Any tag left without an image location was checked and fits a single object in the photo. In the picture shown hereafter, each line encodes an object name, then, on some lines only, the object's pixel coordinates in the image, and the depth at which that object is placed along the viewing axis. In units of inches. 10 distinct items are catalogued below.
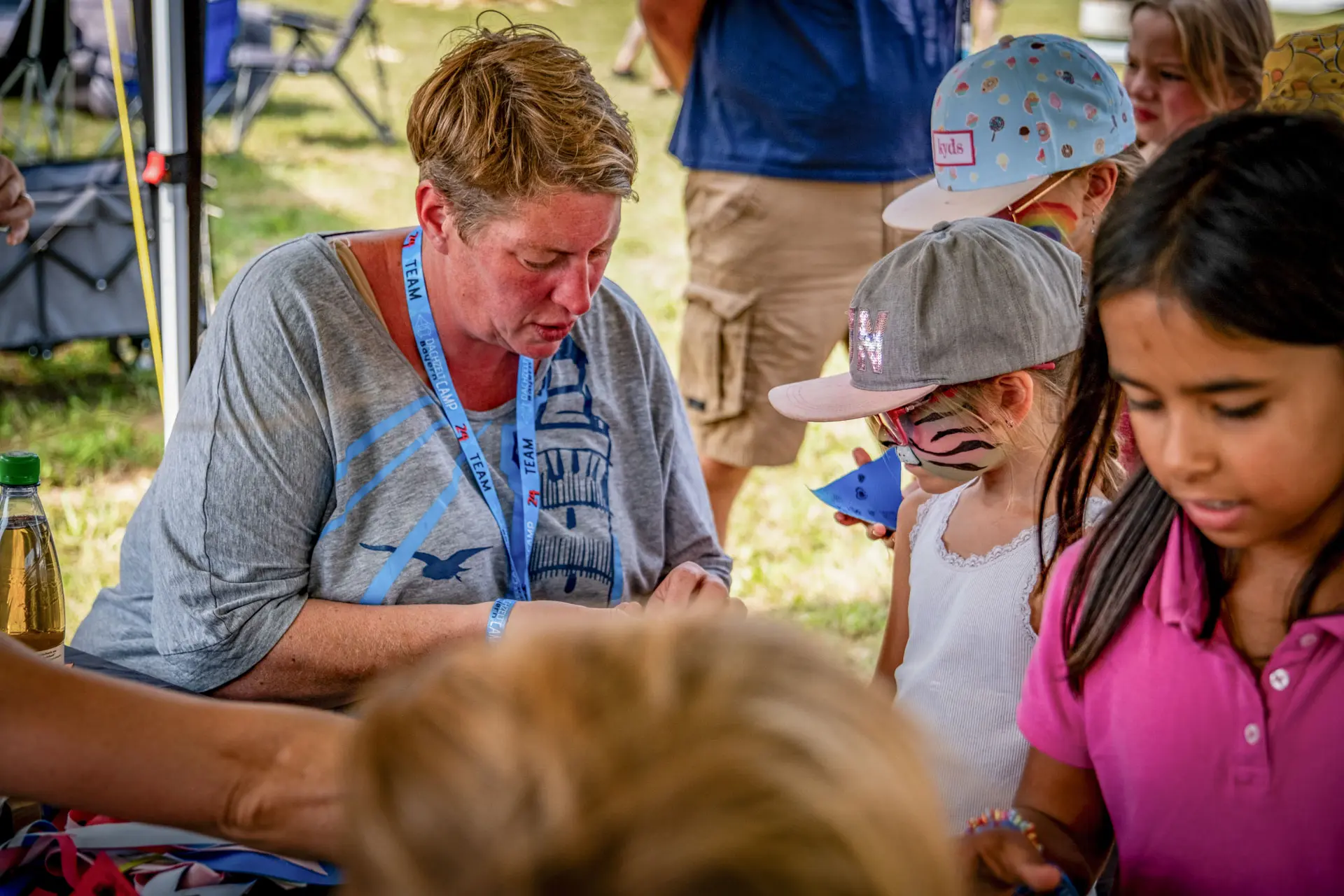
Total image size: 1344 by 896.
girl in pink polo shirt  44.1
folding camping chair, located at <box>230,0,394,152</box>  356.5
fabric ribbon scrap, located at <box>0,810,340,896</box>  50.6
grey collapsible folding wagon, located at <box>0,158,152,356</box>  195.2
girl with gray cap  66.3
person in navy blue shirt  124.2
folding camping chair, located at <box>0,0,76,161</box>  275.0
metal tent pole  104.7
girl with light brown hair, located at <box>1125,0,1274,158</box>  123.3
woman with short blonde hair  72.9
